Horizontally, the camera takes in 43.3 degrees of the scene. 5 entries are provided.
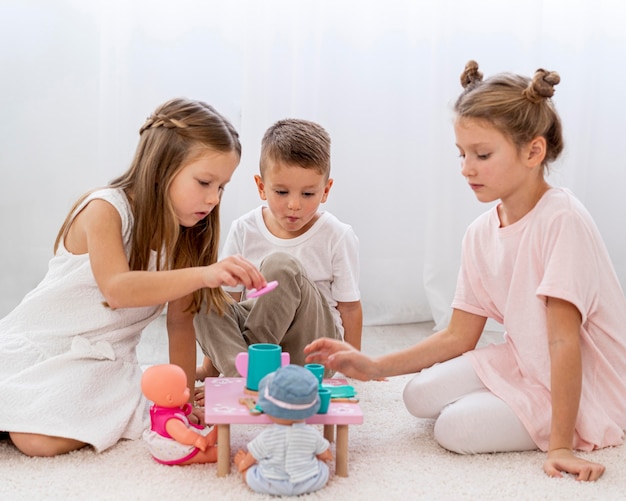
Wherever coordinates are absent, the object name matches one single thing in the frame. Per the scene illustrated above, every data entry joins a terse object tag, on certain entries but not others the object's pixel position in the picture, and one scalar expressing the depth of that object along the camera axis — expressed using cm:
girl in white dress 128
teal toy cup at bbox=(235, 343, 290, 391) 120
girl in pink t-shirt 125
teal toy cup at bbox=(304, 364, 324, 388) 122
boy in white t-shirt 155
